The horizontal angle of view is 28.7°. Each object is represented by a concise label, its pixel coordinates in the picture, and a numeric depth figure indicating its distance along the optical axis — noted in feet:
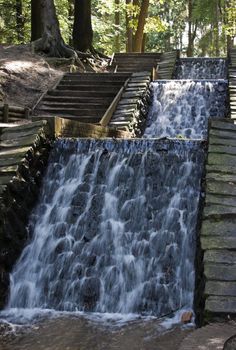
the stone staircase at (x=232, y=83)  36.45
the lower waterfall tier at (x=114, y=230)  20.54
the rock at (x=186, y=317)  17.99
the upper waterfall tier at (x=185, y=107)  42.06
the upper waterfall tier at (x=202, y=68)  56.44
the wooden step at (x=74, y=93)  44.52
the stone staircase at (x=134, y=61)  57.47
